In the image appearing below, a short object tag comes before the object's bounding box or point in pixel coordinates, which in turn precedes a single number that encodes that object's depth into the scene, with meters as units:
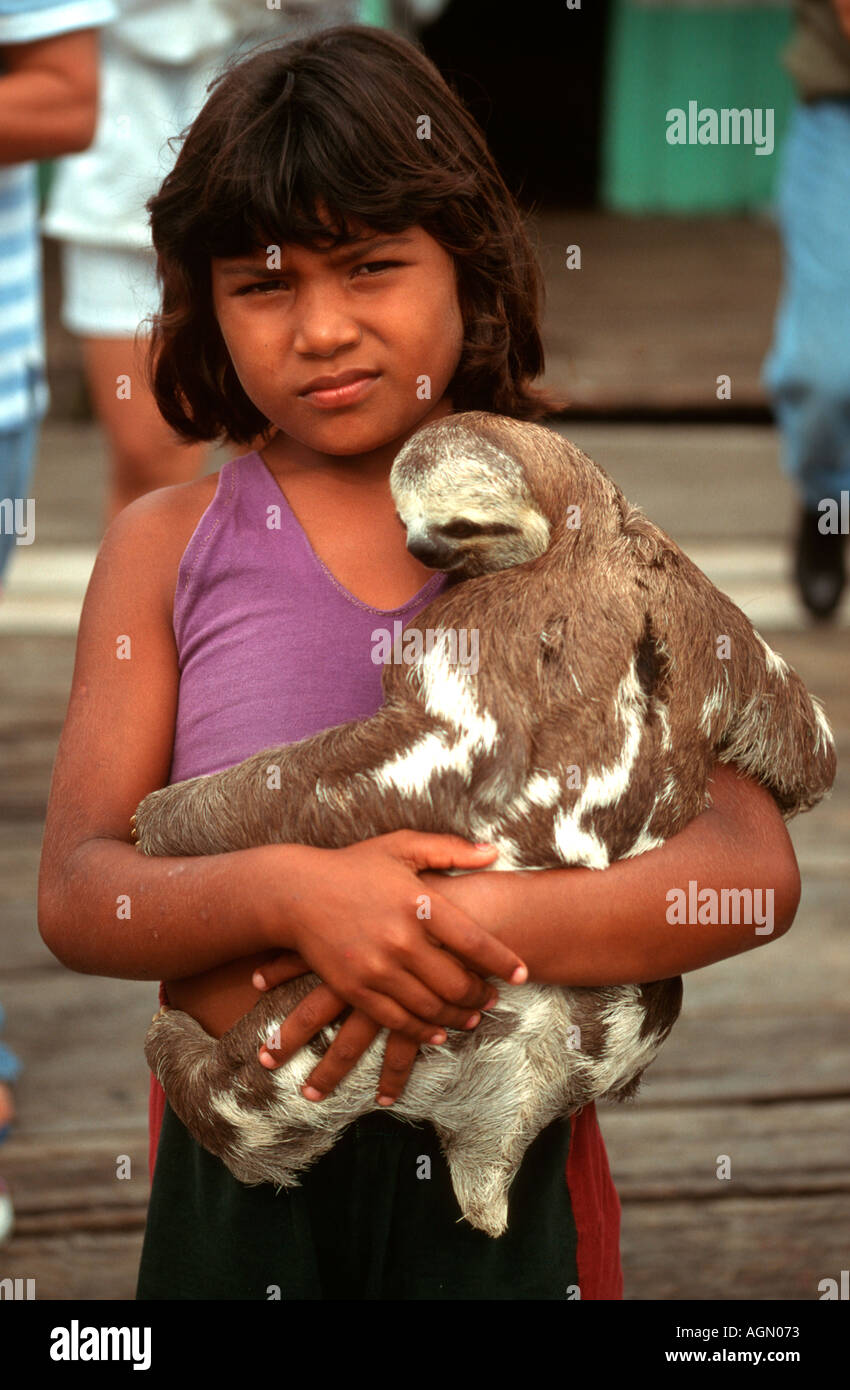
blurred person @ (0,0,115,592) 4.87
